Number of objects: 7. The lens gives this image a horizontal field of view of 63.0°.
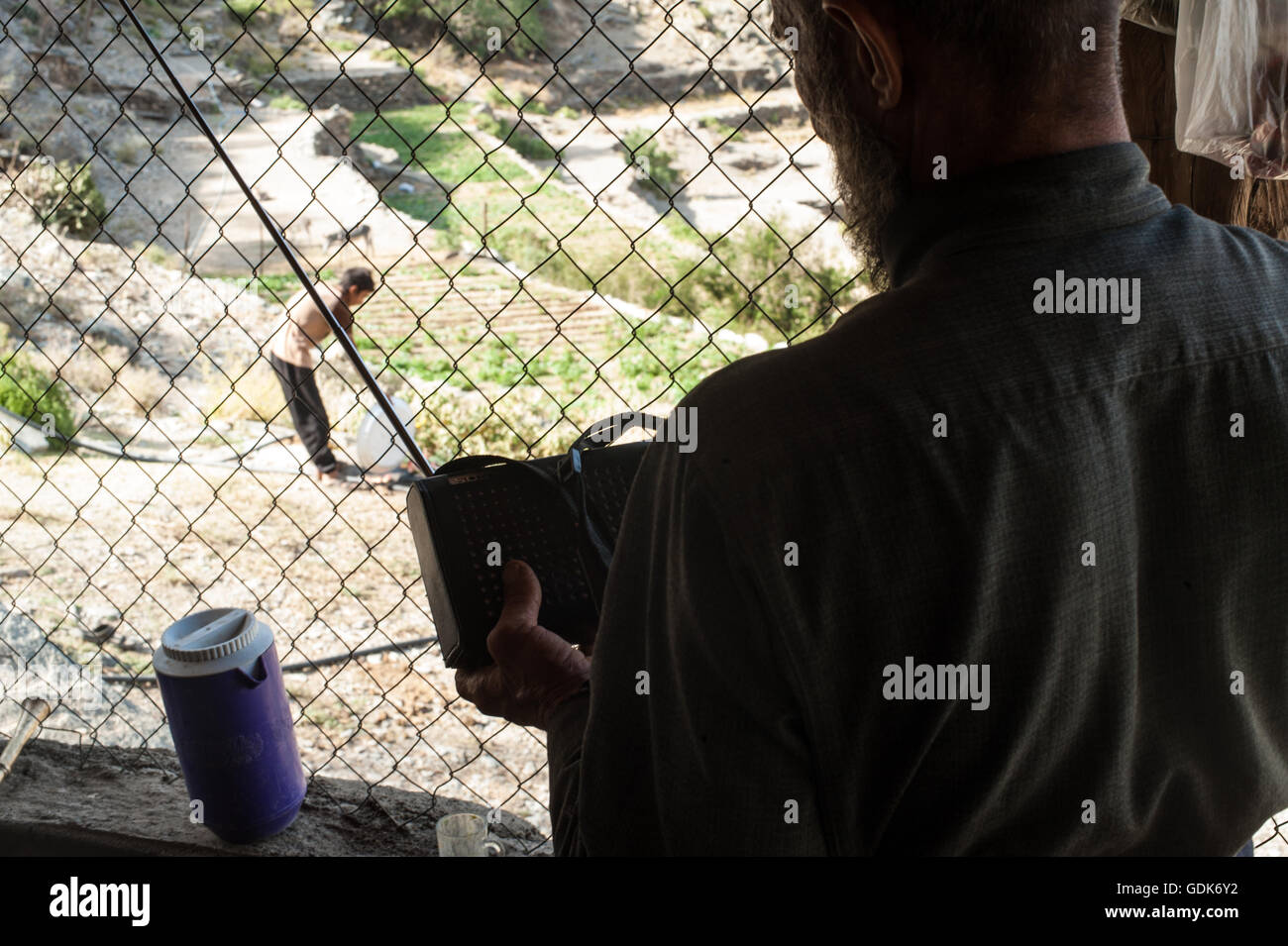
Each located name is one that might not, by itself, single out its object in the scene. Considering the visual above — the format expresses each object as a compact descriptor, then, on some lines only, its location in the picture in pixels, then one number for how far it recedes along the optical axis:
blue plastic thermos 1.68
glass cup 1.77
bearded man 0.70
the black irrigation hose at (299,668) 2.96
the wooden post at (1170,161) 1.31
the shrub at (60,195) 11.36
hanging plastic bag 1.18
